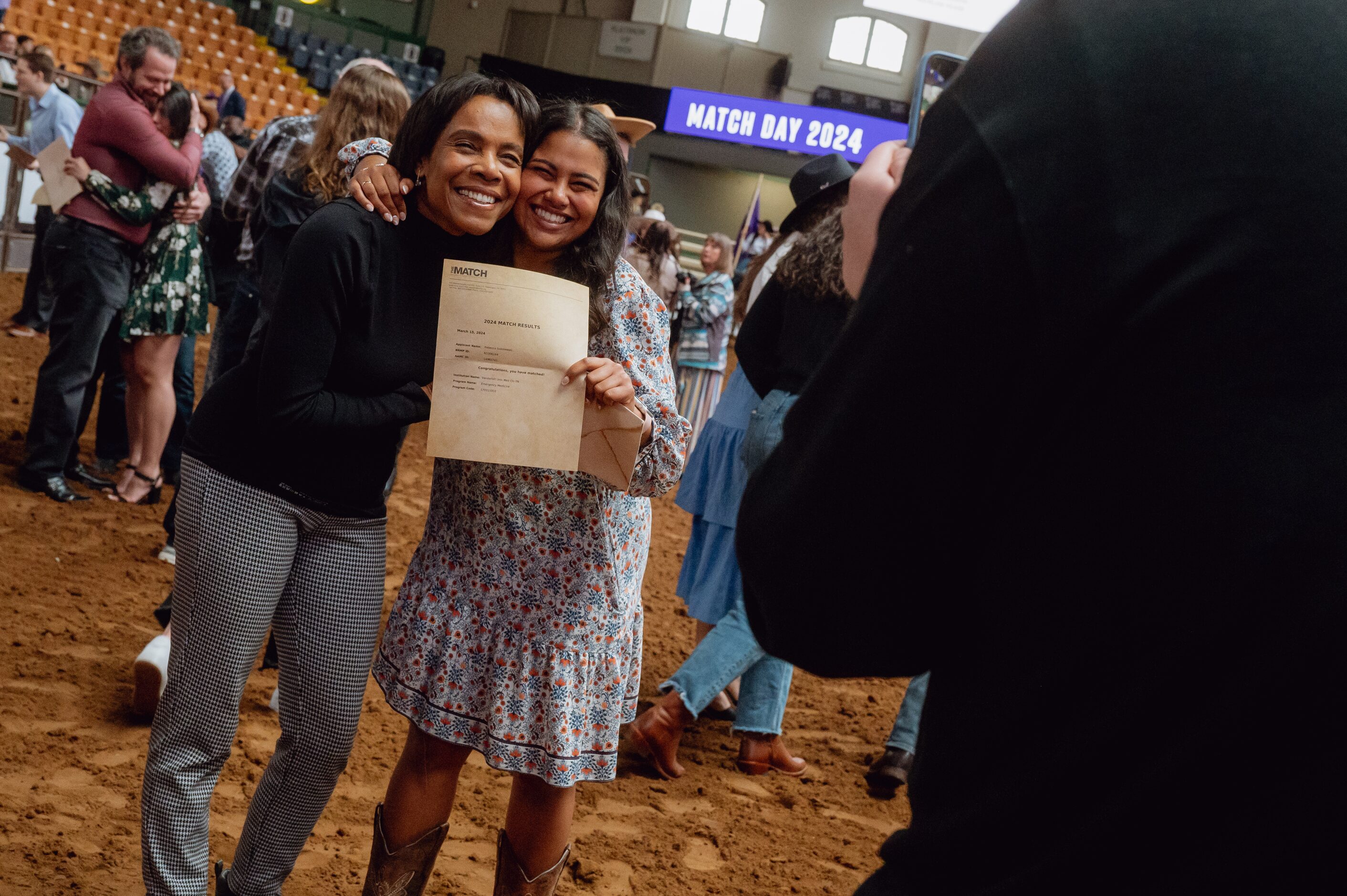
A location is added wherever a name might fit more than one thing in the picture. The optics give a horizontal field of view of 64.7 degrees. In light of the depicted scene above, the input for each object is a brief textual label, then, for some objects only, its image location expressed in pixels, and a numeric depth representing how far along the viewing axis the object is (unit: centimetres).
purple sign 1945
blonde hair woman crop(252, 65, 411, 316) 288
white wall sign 2177
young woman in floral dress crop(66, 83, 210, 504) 442
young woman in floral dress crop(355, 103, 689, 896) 211
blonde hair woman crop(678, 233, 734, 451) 766
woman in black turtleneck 197
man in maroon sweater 429
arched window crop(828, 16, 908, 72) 2159
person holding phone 60
